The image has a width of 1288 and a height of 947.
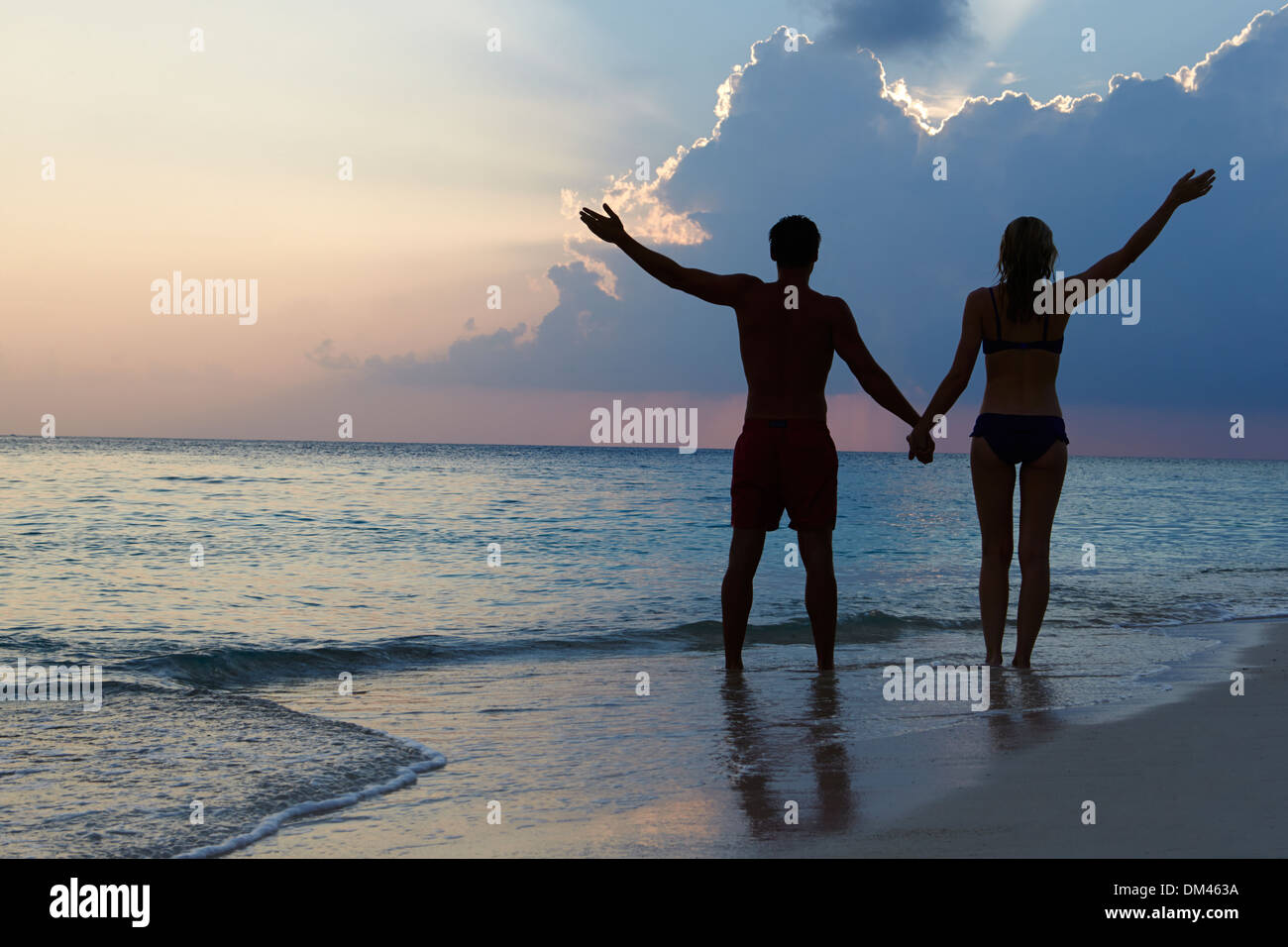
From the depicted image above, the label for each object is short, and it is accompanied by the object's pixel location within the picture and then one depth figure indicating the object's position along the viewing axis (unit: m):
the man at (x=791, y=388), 4.87
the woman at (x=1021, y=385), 4.73
